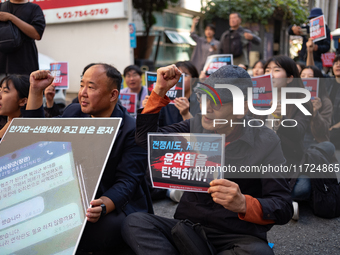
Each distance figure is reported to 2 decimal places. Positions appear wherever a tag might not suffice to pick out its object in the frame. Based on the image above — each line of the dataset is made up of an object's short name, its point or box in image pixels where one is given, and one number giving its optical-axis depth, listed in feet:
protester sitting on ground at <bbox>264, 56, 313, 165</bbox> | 9.96
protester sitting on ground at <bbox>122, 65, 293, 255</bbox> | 5.75
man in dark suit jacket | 7.04
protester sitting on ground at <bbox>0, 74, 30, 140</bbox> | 9.33
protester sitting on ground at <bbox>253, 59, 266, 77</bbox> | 17.17
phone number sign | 28.48
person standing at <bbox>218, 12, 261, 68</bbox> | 21.04
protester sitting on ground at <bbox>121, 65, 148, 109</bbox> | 17.01
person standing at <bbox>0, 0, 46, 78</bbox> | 11.94
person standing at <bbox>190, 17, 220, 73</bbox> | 22.18
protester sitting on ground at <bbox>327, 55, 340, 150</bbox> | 14.98
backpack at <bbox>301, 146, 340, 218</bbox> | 9.55
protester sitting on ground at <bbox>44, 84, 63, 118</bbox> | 13.23
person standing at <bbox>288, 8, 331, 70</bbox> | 18.80
